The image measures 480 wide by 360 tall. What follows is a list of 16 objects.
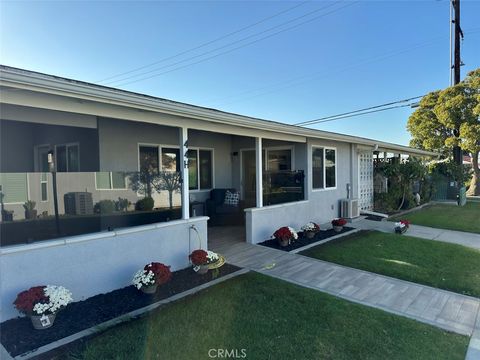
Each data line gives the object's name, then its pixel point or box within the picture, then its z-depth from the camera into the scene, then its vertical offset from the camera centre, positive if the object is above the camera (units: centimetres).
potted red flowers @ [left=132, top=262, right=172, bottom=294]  389 -142
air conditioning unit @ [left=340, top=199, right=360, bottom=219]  959 -131
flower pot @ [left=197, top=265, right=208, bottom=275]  476 -162
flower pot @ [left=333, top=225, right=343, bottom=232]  793 -162
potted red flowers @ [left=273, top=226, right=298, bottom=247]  639 -145
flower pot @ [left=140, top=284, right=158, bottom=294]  392 -158
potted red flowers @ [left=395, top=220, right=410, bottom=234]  780 -161
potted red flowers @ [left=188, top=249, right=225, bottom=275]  464 -145
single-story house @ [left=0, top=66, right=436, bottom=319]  349 -17
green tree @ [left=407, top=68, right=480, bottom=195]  1548 +273
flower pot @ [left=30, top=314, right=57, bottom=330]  308 -157
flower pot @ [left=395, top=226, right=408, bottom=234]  780 -168
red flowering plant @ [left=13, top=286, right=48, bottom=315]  302 -131
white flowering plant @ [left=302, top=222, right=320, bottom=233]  717 -145
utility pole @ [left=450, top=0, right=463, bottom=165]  1566 +600
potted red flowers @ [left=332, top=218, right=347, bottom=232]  786 -150
